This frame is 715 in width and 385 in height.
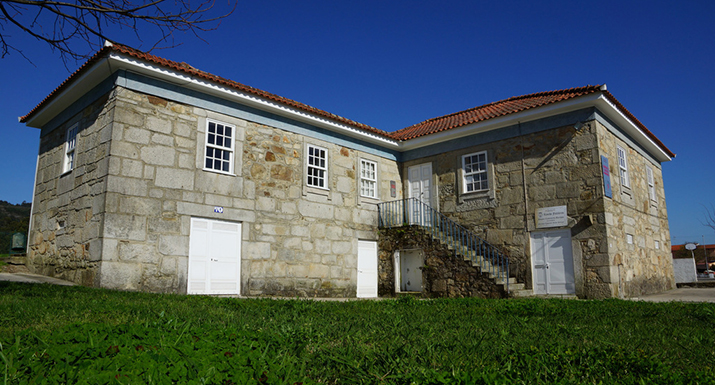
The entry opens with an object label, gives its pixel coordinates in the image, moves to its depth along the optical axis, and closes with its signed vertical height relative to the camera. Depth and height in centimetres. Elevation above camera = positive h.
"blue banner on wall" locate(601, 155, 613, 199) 1162 +227
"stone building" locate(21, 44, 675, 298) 974 +192
